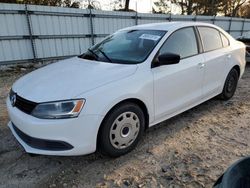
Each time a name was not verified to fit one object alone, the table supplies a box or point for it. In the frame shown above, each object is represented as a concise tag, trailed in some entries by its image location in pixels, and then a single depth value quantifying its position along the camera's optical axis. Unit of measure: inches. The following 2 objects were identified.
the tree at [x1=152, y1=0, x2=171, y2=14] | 978.7
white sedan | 90.7
